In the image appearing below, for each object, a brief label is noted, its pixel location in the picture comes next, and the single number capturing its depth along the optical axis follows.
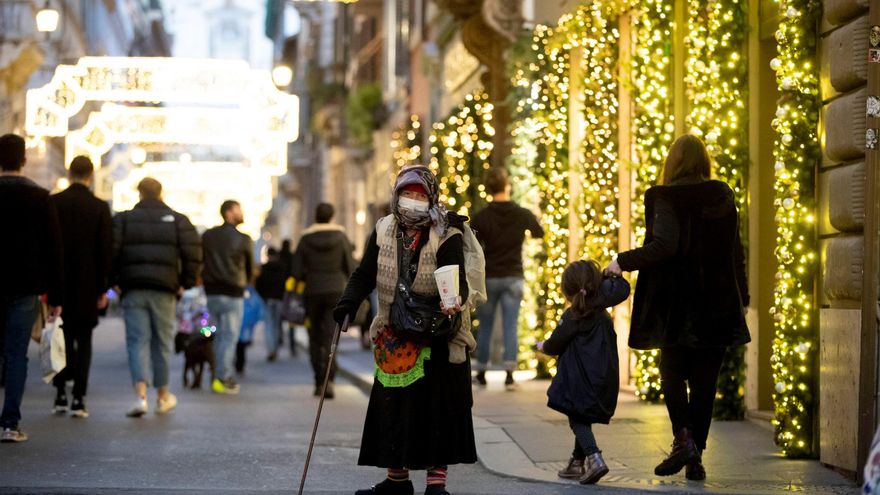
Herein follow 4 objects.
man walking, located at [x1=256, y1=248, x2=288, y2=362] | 24.58
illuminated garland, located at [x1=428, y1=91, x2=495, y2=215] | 21.14
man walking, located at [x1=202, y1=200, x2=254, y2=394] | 17.03
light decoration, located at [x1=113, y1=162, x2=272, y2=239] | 46.00
